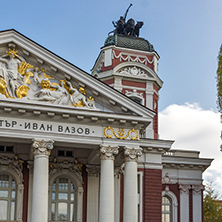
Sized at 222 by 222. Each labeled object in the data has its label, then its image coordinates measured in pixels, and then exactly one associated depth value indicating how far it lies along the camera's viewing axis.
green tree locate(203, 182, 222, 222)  58.69
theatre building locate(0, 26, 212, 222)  31.31
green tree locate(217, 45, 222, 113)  44.16
